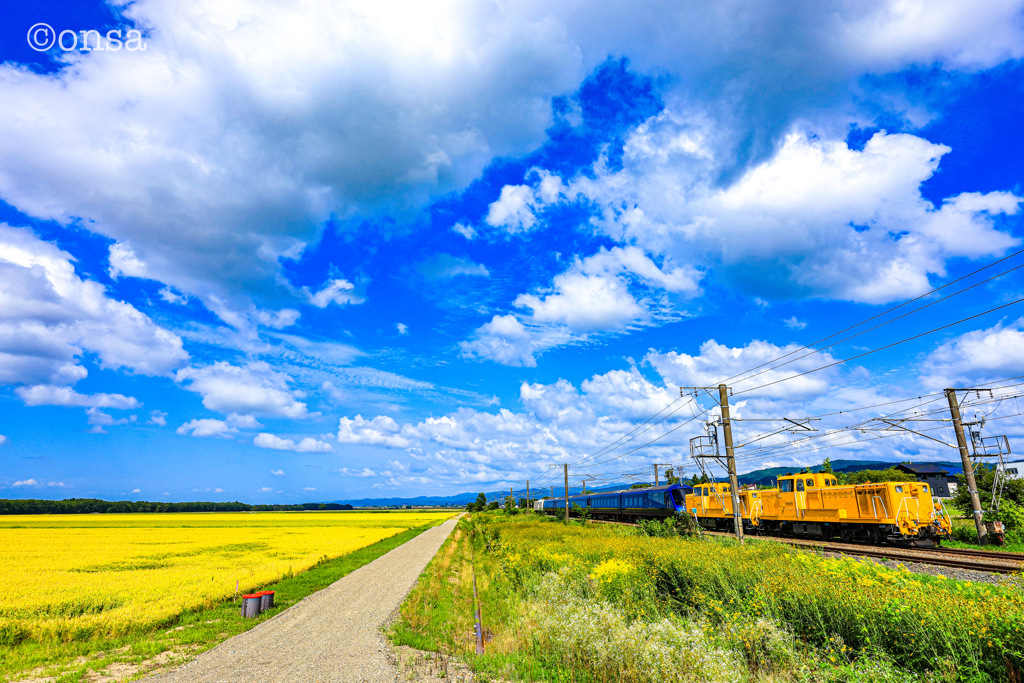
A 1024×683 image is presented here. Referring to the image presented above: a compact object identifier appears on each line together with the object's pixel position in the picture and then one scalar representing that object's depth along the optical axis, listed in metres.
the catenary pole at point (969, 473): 21.45
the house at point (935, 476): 80.25
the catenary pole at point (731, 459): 23.05
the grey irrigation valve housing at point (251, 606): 14.76
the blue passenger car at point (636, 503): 42.31
